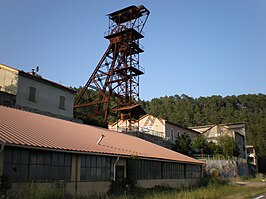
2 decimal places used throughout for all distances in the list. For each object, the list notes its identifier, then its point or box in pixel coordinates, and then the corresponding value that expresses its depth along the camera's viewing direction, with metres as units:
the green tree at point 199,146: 53.41
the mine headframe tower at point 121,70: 51.34
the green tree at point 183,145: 49.22
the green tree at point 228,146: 56.88
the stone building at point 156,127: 52.48
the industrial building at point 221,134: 67.38
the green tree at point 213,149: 55.88
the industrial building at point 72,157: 15.41
